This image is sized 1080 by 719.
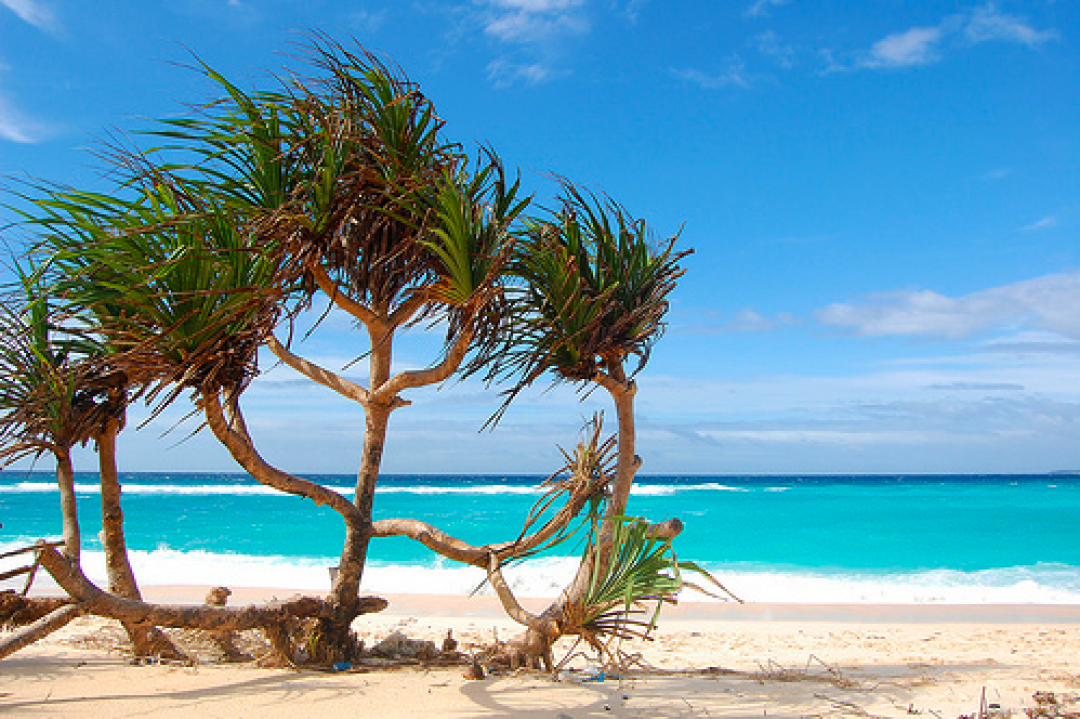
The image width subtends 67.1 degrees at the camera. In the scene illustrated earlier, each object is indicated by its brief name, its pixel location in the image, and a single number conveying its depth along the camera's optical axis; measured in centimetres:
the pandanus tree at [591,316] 466
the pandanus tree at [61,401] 462
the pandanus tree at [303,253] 402
